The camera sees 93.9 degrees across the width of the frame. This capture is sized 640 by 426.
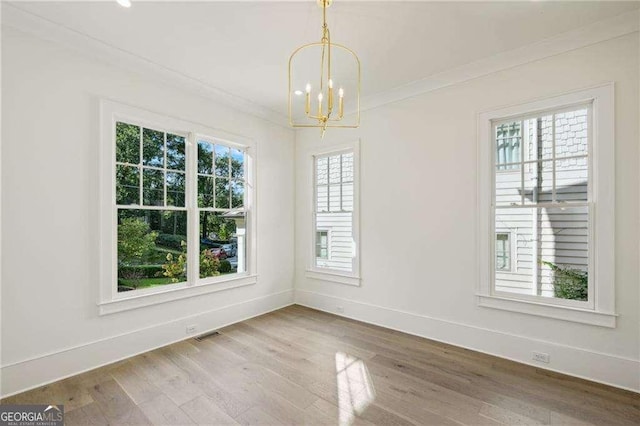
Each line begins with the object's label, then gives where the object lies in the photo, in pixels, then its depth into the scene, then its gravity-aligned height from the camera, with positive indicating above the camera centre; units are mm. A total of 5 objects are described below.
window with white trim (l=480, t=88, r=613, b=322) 2635 +104
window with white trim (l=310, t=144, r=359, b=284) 4332 -23
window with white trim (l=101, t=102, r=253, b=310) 3029 +77
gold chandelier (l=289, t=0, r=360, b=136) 2934 +1587
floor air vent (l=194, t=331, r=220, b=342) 3523 -1505
